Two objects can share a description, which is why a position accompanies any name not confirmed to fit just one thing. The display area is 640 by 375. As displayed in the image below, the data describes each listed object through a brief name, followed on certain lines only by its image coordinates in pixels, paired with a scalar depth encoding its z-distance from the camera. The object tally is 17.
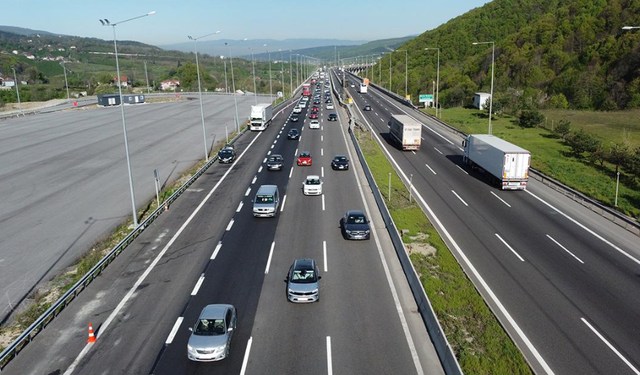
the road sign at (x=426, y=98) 93.38
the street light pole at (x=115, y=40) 27.06
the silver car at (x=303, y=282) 20.31
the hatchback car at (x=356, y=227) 27.55
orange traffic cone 17.50
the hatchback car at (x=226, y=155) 50.03
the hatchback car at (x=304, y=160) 47.91
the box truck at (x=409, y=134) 53.84
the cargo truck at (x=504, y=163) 37.06
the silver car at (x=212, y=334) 16.09
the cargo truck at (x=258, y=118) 71.69
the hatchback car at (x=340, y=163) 45.72
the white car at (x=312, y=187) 37.03
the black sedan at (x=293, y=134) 63.68
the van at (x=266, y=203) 31.47
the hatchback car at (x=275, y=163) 45.75
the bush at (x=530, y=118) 70.62
